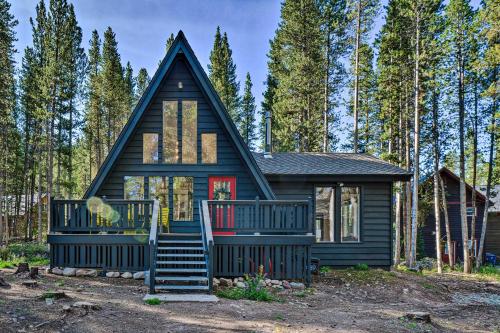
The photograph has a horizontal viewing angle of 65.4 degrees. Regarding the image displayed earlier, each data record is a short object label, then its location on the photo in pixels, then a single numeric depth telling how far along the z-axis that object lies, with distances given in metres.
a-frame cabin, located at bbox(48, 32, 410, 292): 9.55
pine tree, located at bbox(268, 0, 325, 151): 21.64
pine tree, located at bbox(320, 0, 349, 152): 21.22
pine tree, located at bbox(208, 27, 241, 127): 30.42
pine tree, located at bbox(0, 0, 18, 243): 20.95
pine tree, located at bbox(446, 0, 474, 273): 14.91
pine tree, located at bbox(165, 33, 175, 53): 35.03
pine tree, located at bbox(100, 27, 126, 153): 29.94
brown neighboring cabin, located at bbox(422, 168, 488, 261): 23.09
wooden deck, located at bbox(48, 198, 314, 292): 9.53
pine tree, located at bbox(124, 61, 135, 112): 34.09
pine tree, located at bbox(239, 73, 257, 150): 35.44
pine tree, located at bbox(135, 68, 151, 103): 39.66
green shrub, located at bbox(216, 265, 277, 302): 7.75
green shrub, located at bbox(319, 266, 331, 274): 11.45
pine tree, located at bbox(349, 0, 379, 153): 19.19
